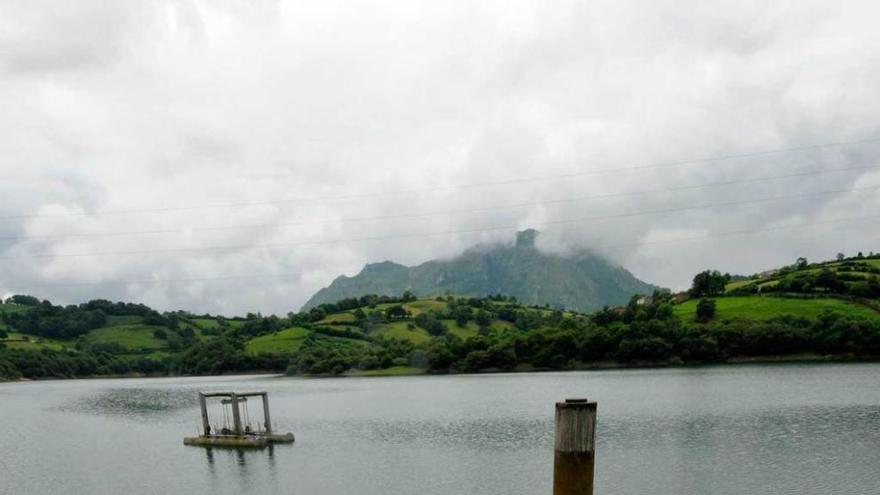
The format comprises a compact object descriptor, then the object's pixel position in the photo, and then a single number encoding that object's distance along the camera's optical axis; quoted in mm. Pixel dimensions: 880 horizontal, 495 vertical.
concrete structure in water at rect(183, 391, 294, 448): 69688
